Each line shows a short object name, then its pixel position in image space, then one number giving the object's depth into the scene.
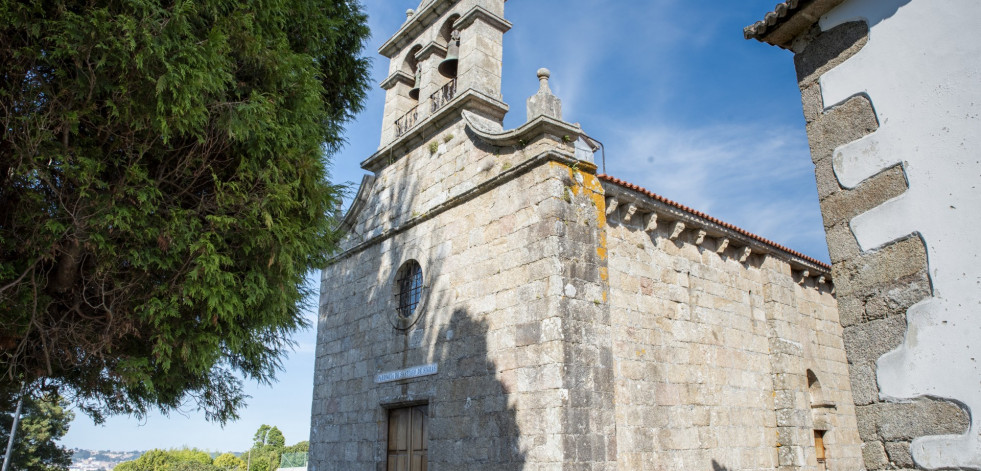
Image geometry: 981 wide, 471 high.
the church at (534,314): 7.05
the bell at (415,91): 10.93
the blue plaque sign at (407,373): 8.42
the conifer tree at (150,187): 4.55
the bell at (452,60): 10.14
